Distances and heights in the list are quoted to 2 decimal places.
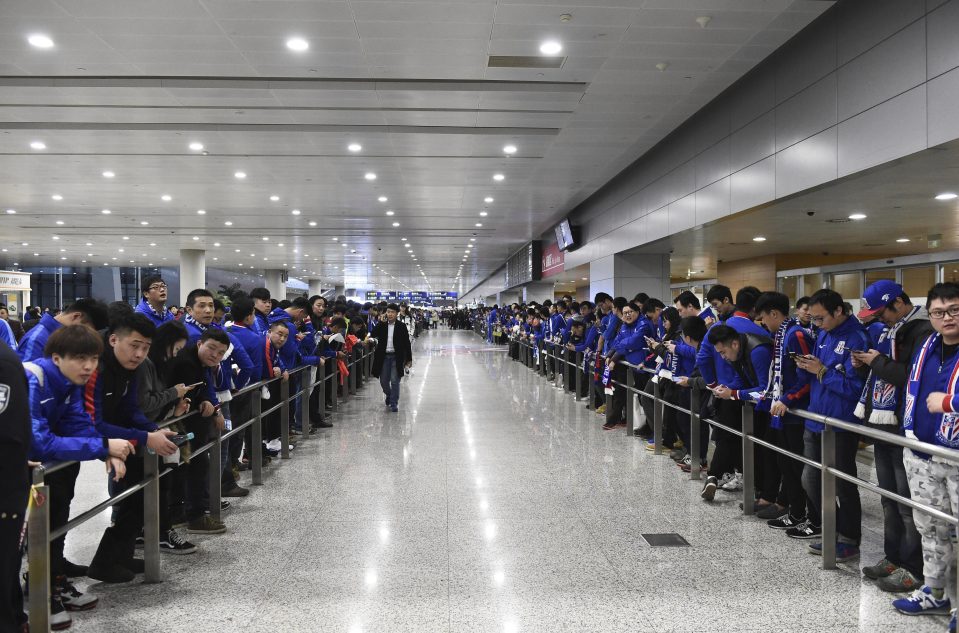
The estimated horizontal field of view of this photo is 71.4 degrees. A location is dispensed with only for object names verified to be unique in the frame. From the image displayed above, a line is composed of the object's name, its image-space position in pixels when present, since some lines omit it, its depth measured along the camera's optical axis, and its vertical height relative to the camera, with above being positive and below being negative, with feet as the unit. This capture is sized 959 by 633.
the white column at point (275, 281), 142.00 +7.57
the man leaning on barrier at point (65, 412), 9.72 -1.45
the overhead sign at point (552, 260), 75.66 +6.54
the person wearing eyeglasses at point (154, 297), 20.88 +0.62
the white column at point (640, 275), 51.49 +3.08
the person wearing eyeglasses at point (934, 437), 10.49 -1.98
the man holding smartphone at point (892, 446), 12.14 -2.46
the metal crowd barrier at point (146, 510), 9.04 -3.24
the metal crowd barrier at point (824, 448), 10.40 -3.03
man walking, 34.47 -2.02
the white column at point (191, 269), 96.43 +6.92
